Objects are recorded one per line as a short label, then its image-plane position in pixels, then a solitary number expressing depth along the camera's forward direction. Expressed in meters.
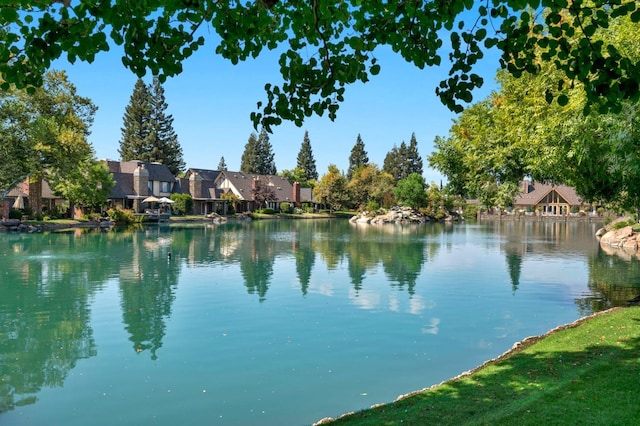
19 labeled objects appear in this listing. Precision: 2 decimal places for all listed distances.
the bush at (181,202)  69.44
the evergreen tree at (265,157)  111.44
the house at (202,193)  77.94
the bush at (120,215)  53.81
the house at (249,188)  83.44
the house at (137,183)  68.94
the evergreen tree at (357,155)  120.69
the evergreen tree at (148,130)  88.25
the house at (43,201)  48.62
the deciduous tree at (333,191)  90.06
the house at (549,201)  103.50
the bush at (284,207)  85.36
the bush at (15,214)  47.09
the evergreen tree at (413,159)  125.12
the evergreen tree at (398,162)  122.56
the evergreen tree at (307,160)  116.81
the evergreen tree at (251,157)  109.69
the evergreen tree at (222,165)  129.93
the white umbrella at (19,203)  48.56
